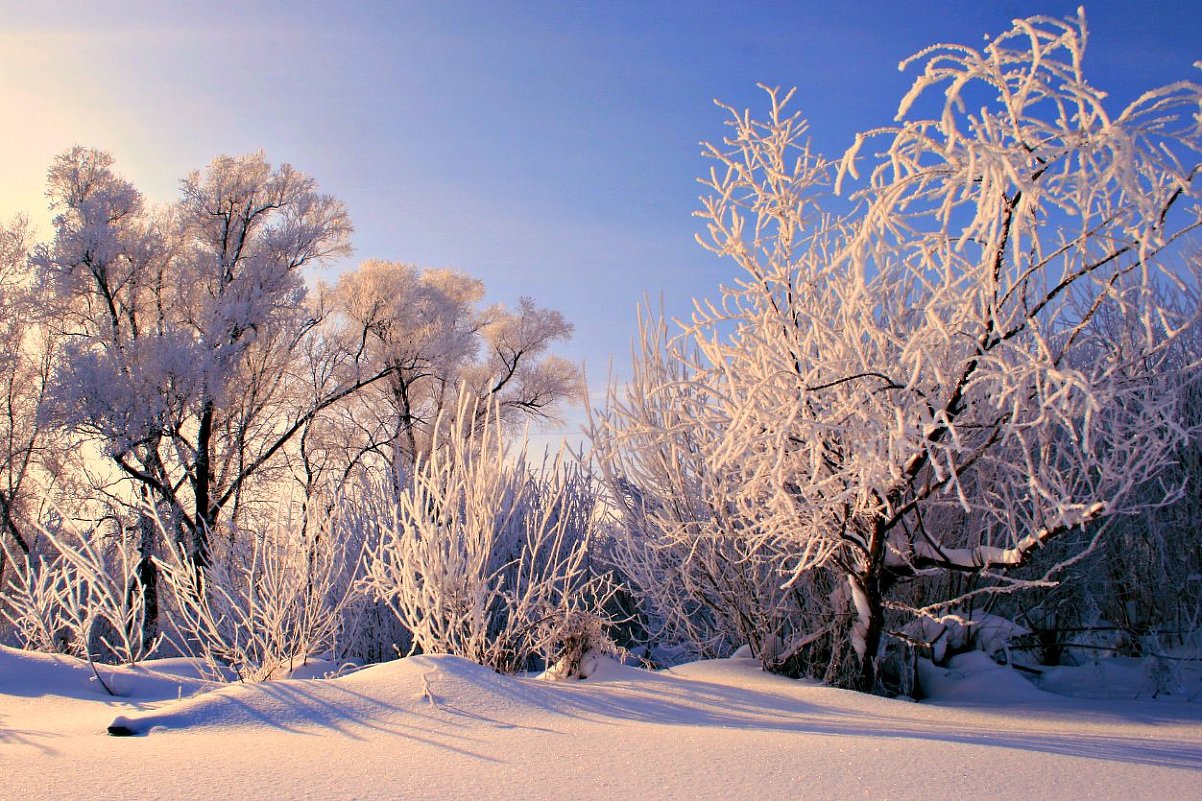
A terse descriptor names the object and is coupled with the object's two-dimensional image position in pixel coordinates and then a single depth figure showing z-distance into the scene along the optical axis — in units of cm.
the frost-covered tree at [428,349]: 2109
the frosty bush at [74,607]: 541
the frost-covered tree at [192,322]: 1497
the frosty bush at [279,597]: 568
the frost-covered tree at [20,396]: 1736
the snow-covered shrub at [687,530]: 561
